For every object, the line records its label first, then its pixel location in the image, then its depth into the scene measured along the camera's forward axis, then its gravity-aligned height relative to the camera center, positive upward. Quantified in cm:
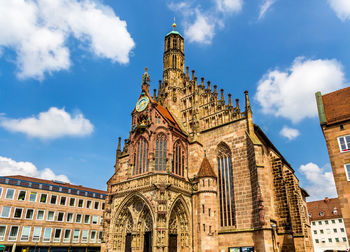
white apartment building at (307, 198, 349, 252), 6041 +327
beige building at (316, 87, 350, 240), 1808 +720
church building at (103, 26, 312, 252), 2341 +468
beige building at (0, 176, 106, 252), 3938 +354
